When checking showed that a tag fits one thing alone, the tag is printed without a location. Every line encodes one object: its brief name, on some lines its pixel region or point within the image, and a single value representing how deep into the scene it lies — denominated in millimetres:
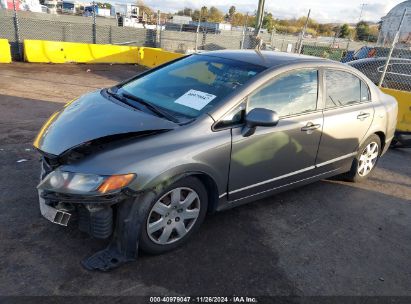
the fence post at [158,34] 18041
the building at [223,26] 40762
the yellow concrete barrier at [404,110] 7668
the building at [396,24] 26023
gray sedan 2701
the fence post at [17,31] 13628
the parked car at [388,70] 9827
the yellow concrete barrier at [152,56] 14388
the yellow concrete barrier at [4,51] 12500
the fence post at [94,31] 15882
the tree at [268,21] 69000
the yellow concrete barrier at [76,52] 13406
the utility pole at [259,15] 14918
